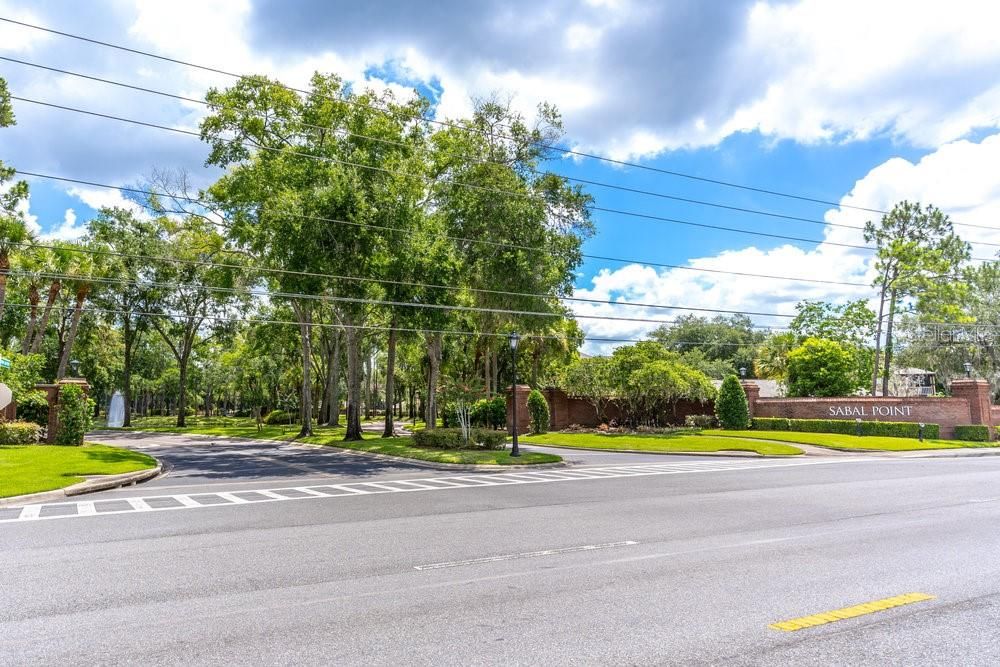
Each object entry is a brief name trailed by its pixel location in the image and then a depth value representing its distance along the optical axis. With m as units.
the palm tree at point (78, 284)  37.97
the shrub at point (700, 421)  45.37
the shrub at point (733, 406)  42.22
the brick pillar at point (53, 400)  27.83
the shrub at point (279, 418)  61.38
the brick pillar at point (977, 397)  36.53
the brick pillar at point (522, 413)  42.94
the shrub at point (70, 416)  27.67
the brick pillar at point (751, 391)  44.66
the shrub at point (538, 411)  42.97
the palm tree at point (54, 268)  35.81
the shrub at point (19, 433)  25.55
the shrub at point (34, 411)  28.77
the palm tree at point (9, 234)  31.23
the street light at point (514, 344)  24.98
